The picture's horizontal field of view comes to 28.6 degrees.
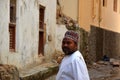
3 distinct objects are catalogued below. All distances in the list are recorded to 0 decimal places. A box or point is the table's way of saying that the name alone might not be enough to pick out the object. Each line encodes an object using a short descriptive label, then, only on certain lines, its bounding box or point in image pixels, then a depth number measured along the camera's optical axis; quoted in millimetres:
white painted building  6176
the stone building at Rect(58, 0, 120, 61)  11428
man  2705
